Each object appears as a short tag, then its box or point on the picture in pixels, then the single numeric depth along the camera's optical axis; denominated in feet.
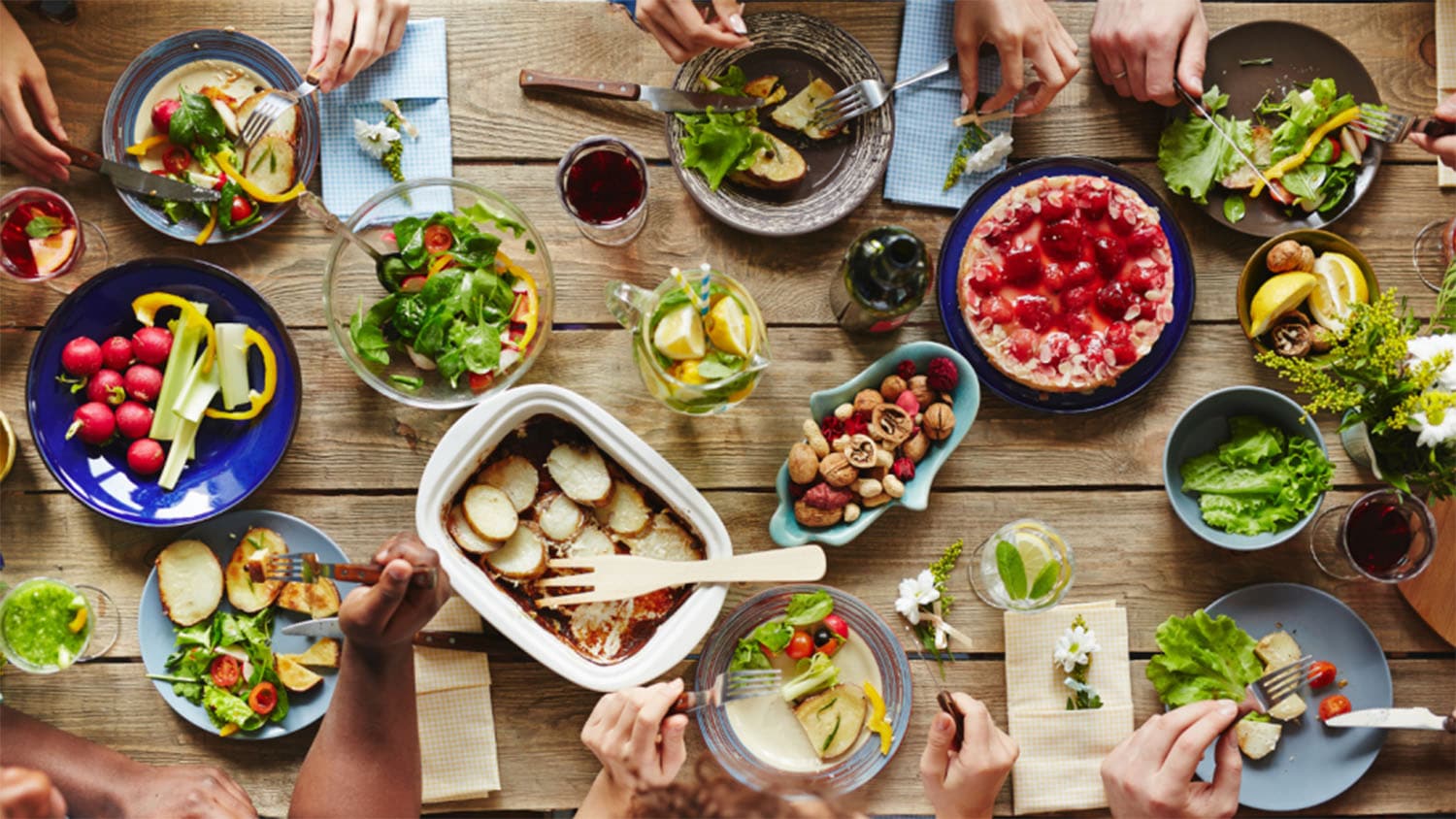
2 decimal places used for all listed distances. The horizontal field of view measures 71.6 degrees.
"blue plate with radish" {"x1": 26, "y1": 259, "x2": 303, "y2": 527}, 6.11
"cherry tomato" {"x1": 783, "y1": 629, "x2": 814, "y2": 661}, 6.28
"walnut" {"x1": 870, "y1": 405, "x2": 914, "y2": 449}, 6.13
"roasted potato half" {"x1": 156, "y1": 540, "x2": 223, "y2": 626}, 6.18
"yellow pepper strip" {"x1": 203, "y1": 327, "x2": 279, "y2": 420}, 6.22
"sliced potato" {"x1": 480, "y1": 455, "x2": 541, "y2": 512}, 6.15
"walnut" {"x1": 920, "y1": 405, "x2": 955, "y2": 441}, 6.15
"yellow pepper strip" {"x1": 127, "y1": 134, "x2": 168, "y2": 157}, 6.24
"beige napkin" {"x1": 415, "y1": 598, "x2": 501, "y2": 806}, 6.31
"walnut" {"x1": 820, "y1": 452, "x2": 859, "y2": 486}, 6.12
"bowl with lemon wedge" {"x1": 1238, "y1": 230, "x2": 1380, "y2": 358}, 6.26
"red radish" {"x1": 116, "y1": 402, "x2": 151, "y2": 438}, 6.13
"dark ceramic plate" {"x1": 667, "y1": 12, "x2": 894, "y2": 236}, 6.39
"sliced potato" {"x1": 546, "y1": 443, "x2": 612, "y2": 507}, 6.16
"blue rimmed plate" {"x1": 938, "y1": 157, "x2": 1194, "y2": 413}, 6.44
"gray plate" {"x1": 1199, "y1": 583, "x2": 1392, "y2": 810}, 6.48
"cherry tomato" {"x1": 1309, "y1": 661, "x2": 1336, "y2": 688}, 6.44
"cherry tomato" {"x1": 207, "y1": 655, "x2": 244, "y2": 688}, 6.15
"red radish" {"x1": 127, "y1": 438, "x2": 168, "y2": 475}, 6.13
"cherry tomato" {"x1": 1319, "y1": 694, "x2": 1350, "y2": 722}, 6.42
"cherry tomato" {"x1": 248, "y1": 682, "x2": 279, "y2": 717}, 6.14
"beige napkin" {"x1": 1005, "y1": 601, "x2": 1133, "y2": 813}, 6.48
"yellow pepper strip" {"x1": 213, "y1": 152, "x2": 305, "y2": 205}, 6.21
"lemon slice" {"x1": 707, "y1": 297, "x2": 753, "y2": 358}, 5.85
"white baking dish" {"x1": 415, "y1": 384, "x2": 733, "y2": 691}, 5.86
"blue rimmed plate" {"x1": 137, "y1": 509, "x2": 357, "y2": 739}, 6.19
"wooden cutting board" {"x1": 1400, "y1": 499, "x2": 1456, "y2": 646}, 6.47
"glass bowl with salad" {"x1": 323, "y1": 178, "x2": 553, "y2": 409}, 6.02
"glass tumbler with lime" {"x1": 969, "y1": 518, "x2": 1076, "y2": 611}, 6.29
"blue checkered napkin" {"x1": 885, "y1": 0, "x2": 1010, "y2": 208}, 6.57
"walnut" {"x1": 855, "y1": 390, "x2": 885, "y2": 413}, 6.22
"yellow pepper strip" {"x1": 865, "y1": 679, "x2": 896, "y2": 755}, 6.32
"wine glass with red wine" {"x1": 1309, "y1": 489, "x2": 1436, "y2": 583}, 6.15
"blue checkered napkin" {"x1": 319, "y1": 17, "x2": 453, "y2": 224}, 6.40
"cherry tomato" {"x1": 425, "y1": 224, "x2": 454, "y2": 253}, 6.18
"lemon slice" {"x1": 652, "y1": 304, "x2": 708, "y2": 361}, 5.81
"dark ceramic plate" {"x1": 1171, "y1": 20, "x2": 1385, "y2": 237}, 6.54
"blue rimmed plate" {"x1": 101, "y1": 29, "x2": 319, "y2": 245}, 6.23
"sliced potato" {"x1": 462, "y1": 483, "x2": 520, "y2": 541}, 6.02
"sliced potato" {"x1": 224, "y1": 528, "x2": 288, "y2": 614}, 6.23
